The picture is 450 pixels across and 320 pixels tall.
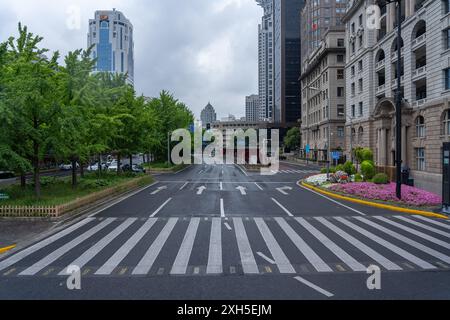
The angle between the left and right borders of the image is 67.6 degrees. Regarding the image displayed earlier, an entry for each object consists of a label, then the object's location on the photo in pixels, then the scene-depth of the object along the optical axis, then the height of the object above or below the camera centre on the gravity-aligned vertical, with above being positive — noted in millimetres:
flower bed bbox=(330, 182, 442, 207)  17828 -2378
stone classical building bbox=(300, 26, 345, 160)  72562 +14743
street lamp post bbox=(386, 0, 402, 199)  18672 +1327
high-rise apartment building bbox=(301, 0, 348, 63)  96000 +40026
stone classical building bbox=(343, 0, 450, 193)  28891 +7666
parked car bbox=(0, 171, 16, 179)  40219 -2177
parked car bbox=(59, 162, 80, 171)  56150 -1782
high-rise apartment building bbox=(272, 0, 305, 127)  138250 +39200
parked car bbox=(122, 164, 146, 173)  44381 -1685
